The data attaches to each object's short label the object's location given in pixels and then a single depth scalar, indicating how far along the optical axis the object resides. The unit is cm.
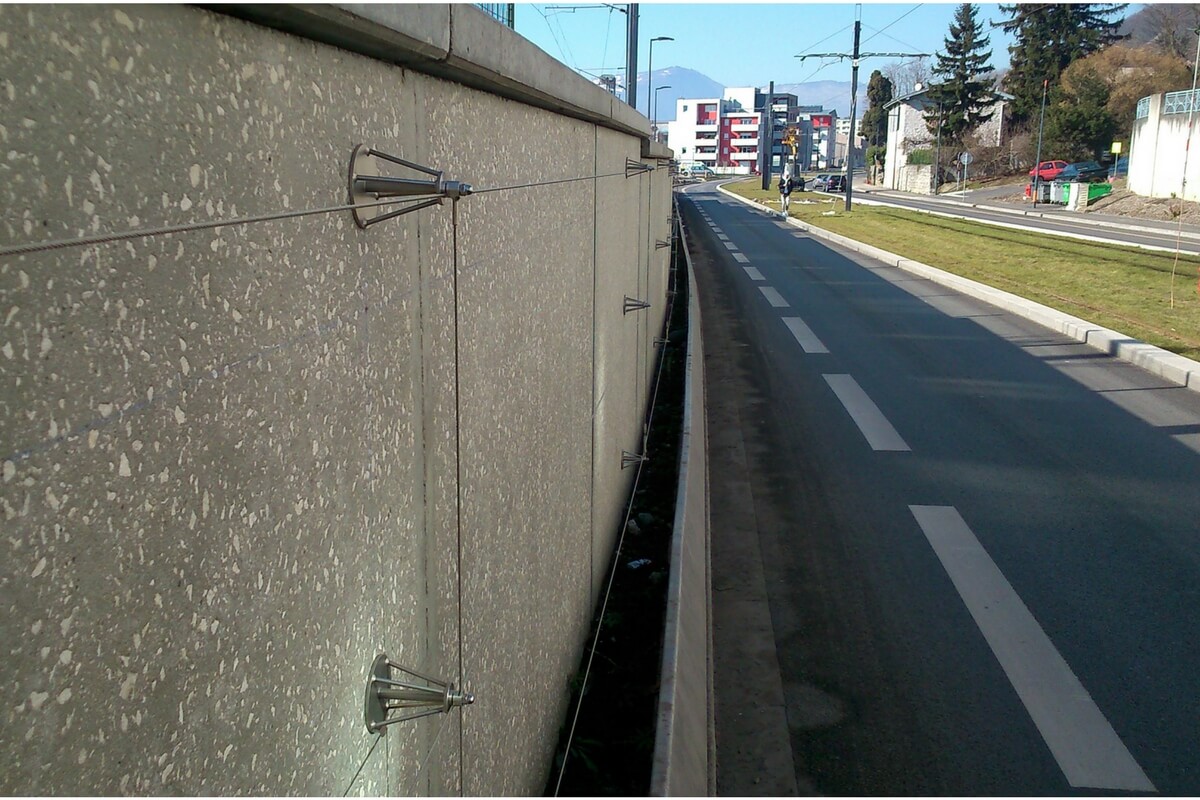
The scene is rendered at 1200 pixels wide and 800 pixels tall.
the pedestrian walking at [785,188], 4538
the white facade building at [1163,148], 4516
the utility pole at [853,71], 4461
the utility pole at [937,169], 8032
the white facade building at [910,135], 8669
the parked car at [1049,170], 6244
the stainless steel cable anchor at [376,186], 197
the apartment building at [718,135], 17625
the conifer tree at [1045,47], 8169
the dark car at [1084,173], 5981
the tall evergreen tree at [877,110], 12050
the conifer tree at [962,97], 8675
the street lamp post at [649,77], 5422
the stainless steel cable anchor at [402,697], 215
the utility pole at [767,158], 8030
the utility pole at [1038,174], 5890
